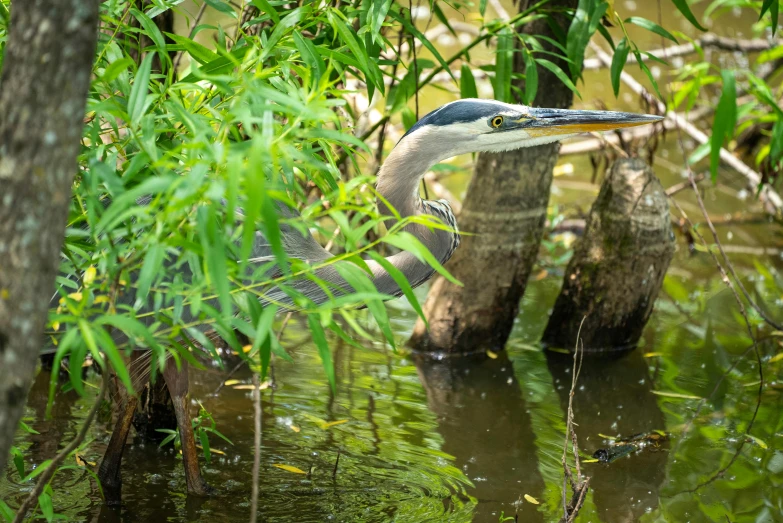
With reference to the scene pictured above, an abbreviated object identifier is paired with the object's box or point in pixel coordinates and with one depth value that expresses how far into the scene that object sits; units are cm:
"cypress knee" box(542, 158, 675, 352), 835
